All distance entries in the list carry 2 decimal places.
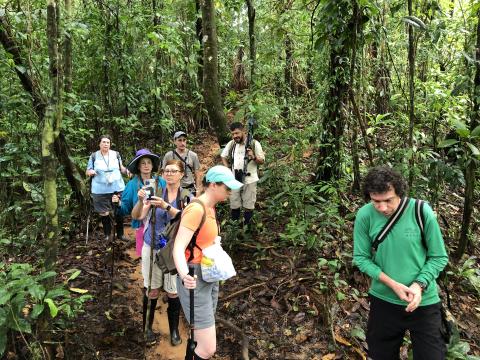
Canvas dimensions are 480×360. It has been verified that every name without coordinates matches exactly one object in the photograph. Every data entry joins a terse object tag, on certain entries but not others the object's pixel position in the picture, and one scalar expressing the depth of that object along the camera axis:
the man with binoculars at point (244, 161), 6.48
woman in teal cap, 3.17
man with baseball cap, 6.51
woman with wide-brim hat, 4.67
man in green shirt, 3.02
